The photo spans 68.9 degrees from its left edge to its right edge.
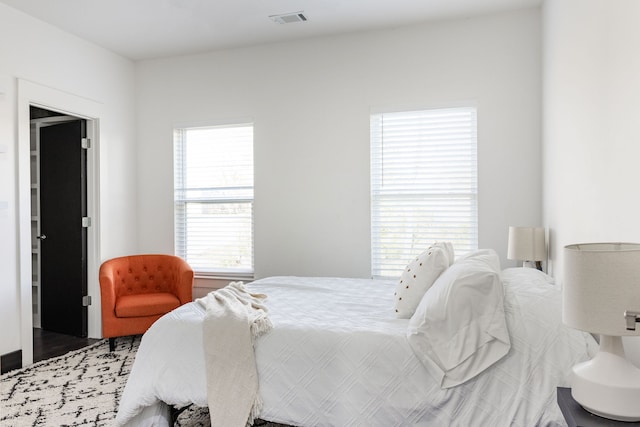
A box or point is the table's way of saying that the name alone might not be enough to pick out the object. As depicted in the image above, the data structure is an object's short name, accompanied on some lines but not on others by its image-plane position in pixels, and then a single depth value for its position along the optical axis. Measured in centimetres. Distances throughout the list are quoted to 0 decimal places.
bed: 200
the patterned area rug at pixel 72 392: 278
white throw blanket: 223
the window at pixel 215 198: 486
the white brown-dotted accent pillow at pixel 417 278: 256
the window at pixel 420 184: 418
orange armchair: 409
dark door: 472
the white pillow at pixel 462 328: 206
